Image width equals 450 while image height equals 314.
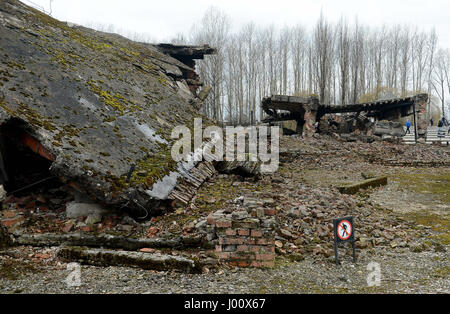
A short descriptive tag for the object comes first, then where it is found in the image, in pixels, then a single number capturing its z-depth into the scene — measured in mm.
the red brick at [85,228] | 3797
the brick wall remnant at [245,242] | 3238
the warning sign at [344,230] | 3404
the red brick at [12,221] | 3811
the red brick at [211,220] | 3533
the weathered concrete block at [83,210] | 4035
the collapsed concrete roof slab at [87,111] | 3893
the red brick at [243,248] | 3252
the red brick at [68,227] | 3771
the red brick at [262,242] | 3238
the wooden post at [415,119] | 16656
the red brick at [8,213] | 3942
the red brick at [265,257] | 3236
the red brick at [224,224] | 3254
